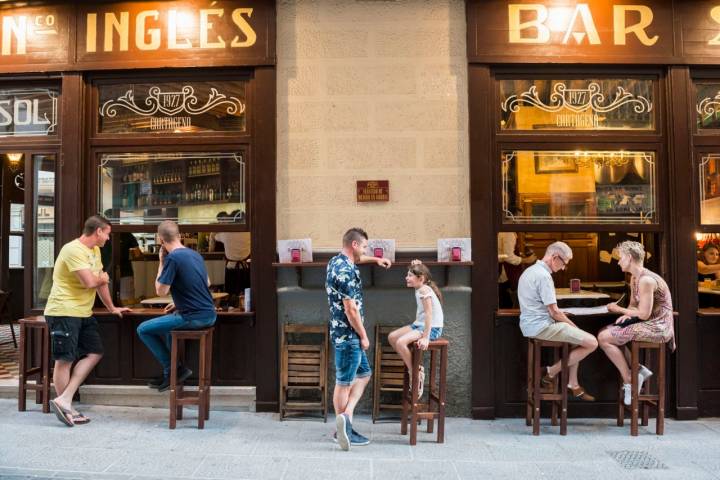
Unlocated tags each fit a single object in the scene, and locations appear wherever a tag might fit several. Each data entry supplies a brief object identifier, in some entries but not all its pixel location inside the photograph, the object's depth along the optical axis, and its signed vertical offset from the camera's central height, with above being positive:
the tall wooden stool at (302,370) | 5.36 -1.18
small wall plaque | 5.70 +0.56
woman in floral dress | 5.03 -0.66
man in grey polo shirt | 5.04 -0.62
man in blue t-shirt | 5.00 -0.44
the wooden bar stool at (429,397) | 4.73 -1.31
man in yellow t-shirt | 5.17 -0.57
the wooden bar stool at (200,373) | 5.01 -1.13
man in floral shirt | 4.54 -0.69
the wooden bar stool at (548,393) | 5.04 -1.27
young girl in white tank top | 4.80 -0.56
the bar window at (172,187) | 5.96 +0.66
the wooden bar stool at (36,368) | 5.48 -1.15
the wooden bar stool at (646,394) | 5.00 -1.33
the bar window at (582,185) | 5.82 +0.62
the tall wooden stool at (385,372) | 5.39 -1.21
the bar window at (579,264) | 5.89 -0.22
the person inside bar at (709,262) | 5.94 -0.20
